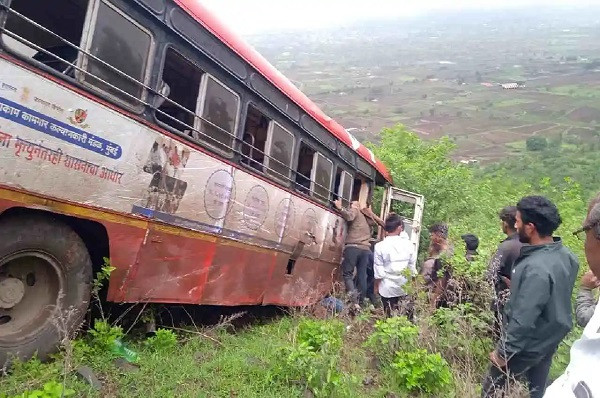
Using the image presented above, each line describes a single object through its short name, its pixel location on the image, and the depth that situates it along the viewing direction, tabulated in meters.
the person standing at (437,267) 5.40
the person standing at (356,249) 7.72
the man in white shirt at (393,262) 6.20
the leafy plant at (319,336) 4.09
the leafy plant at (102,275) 3.48
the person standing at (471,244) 5.79
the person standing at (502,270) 4.29
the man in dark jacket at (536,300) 3.03
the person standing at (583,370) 1.04
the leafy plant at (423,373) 3.97
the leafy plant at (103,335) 3.59
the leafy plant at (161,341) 4.04
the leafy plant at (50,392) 2.64
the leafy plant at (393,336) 4.41
